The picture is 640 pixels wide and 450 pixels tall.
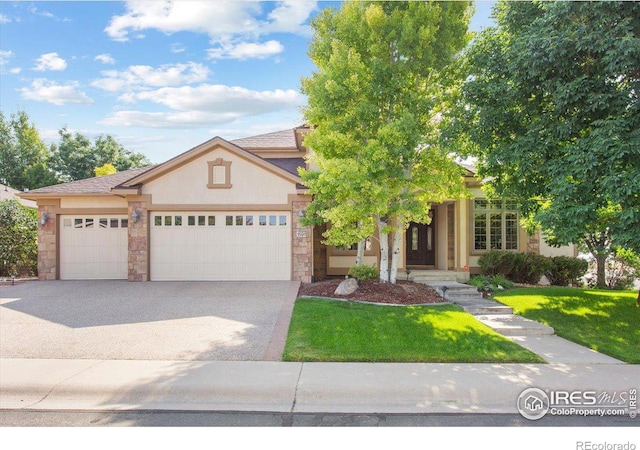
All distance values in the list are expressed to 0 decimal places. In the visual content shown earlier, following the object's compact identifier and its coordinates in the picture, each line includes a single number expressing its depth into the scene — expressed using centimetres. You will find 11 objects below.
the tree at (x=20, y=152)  3144
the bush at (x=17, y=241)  1526
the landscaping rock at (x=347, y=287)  1071
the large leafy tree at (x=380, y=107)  988
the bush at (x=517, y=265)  1408
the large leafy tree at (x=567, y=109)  670
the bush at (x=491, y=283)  1219
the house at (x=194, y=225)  1327
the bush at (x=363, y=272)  1148
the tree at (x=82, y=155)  3484
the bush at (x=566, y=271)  1423
